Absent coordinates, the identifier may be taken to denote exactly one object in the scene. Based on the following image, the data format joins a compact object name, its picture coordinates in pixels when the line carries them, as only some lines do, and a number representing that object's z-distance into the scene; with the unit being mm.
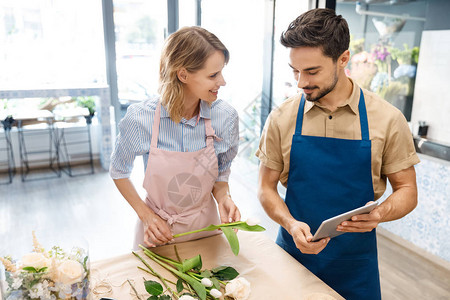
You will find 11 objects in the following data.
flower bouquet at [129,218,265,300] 1192
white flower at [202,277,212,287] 1230
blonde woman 1545
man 1431
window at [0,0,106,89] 5414
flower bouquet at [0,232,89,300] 949
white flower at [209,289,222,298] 1176
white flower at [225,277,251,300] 1195
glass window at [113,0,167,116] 5926
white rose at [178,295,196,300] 1096
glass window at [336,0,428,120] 3104
